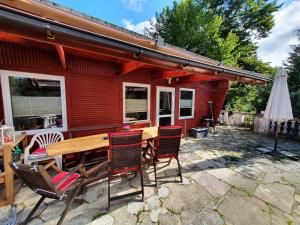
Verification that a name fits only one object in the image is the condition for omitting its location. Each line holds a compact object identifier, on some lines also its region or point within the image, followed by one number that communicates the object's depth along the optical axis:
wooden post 2.04
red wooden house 1.62
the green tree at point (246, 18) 11.49
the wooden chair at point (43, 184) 1.46
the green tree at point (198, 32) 9.35
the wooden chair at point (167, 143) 2.54
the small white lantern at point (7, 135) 2.19
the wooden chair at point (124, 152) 2.00
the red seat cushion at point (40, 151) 2.64
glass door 5.22
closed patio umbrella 3.79
